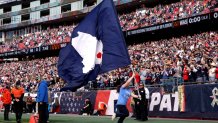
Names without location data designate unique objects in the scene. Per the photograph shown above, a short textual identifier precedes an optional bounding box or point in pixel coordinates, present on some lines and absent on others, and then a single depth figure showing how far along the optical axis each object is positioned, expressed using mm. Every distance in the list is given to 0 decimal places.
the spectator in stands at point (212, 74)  20141
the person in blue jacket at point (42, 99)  14406
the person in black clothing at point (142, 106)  20089
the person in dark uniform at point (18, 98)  18641
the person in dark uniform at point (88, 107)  26875
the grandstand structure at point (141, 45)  21489
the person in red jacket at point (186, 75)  21750
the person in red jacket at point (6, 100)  20750
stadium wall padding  18656
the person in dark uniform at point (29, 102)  31439
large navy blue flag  12008
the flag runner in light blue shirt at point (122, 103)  13094
